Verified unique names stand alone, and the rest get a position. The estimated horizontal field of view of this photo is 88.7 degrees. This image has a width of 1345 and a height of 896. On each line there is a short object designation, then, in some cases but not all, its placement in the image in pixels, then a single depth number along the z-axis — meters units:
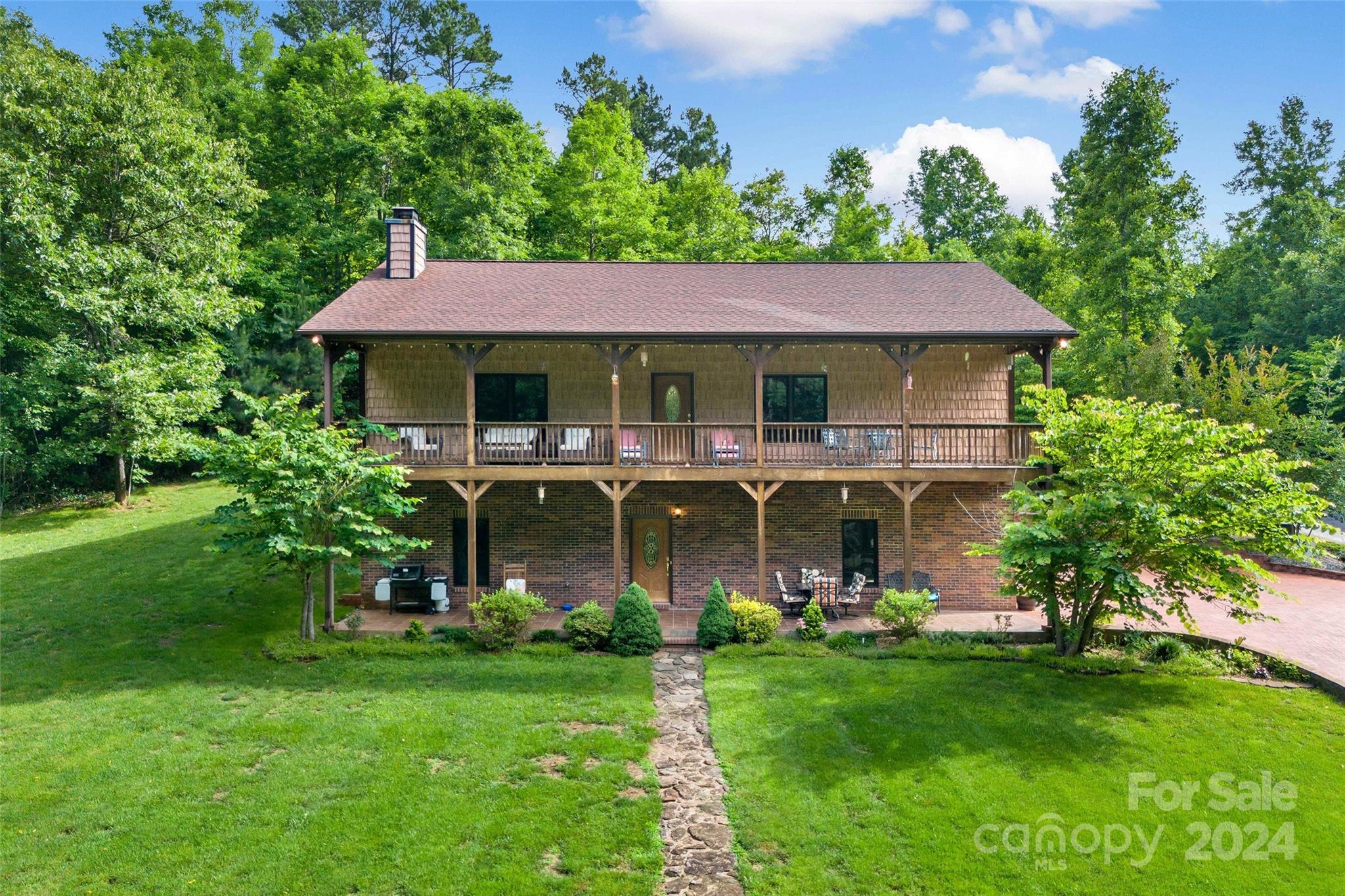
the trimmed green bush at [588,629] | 12.43
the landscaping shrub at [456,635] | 12.63
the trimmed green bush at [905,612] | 12.50
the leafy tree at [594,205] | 28.86
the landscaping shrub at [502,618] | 12.32
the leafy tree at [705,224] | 30.30
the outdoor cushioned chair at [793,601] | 14.23
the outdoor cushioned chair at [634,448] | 14.33
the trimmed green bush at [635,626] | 12.30
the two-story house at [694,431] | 13.95
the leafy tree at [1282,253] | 28.33
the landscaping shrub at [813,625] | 12.67
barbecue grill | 14.68
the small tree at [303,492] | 11.59
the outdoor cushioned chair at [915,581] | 15.34
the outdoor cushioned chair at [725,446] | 14.30
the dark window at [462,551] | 15.70
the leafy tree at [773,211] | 34.34
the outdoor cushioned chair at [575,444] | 14.40
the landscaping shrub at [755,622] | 12.55
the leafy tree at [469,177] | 25.72
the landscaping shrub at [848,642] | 12.41
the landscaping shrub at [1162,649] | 11.64
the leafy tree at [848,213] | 31.91
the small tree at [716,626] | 12.52
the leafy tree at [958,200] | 41.62
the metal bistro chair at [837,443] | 14.31
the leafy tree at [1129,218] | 25.11
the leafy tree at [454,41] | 37.44
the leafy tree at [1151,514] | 9.78
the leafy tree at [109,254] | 18.31
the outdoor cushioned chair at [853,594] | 14.24
